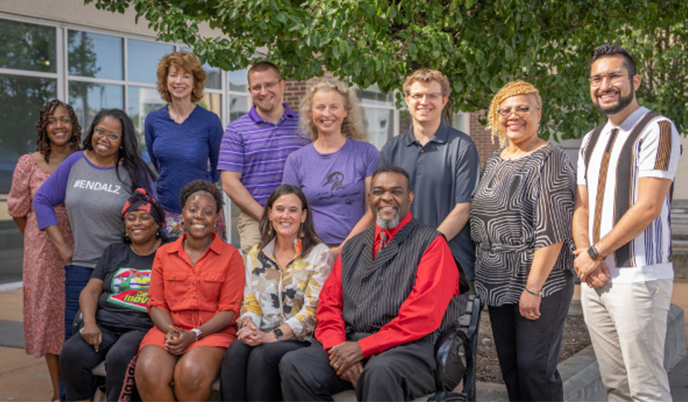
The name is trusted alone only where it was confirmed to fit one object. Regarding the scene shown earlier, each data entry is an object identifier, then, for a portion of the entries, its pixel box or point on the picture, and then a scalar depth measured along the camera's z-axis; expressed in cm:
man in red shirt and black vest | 337
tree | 459
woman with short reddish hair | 468
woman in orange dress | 366
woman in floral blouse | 363
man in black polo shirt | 396
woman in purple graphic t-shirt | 423
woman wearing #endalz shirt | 445
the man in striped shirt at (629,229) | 328
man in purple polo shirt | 454
